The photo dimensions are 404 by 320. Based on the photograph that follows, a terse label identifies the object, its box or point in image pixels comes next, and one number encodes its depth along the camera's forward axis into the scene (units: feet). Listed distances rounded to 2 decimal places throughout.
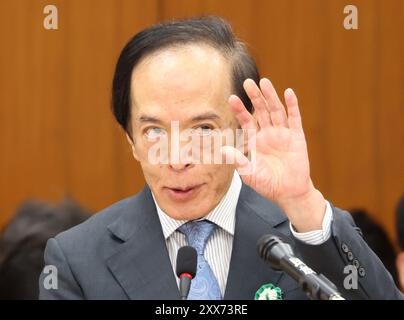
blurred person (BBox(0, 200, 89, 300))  14.84
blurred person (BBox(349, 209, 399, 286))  15.67
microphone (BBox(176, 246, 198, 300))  13.39
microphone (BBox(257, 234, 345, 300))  13.04
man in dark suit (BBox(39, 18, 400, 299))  13.79
